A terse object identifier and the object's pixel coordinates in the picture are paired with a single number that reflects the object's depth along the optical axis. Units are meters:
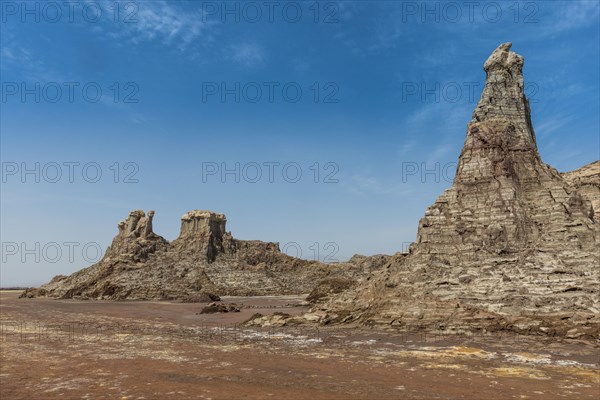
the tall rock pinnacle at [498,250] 24.58
